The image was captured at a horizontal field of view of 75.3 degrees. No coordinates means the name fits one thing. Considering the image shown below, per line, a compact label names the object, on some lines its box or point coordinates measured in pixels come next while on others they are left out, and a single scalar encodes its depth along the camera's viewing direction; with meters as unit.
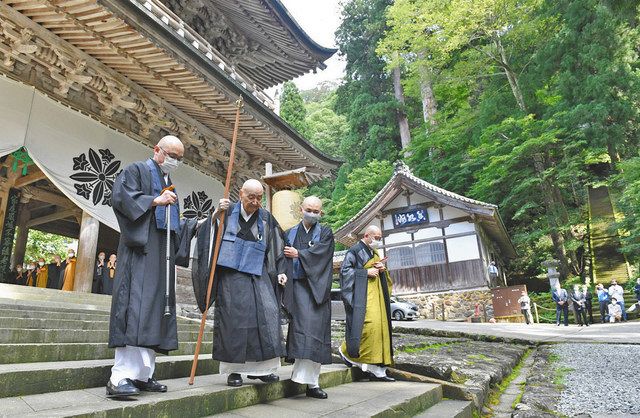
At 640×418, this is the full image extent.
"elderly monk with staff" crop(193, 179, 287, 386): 3.21
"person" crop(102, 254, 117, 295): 8.61
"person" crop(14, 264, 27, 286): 10.60
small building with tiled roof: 18.38
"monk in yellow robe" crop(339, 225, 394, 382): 4.35
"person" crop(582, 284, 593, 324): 14.87
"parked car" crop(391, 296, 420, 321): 17.14
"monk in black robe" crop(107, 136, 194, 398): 2.72
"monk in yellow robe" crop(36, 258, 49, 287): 10.78
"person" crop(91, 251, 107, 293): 8.86
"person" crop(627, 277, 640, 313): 14.73
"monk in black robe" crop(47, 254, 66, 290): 10.29
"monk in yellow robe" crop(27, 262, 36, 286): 10.88
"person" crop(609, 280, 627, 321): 14.63
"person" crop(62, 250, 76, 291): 8.88
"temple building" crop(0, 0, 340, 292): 5.59
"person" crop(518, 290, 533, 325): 15.91
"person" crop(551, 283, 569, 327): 14.41
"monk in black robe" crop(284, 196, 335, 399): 3.48
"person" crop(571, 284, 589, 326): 14.33
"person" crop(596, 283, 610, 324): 15.05
